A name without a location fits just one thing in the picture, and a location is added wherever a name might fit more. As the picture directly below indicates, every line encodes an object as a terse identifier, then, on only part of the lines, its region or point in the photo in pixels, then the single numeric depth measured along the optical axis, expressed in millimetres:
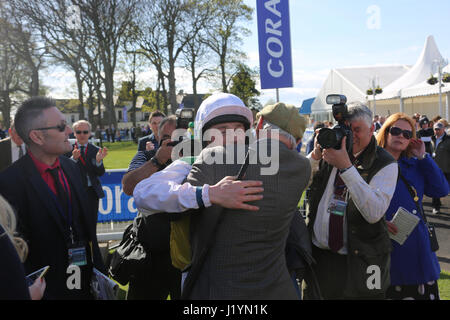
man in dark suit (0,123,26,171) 4566
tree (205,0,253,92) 33719
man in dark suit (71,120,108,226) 5562
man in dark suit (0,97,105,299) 2381
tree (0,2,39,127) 24094
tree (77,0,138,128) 27547
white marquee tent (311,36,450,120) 21953
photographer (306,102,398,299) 2386
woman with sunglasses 2805
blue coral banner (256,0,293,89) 5211
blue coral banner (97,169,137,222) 6531
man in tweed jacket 1634
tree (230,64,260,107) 37625
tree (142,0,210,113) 31406
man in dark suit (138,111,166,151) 3805
